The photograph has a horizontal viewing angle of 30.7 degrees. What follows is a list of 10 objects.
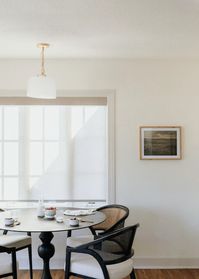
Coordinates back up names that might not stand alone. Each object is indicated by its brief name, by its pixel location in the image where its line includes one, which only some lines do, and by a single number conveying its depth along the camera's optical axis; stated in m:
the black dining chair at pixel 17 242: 3.65
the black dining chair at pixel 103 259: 3.00
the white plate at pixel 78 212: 3.75
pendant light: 3.57
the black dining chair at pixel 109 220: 3.72
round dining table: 3.19
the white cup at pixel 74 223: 3.27
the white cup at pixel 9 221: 3.30
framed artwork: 4.46
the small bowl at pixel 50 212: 3.60
